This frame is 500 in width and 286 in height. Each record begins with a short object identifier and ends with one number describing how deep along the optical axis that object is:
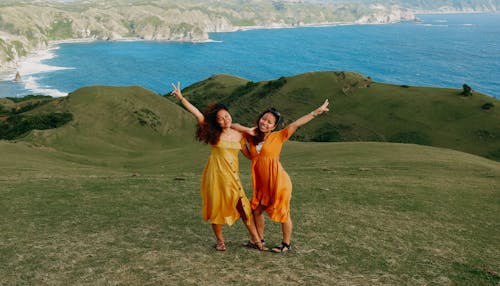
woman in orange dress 9.55
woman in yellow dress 9.44
